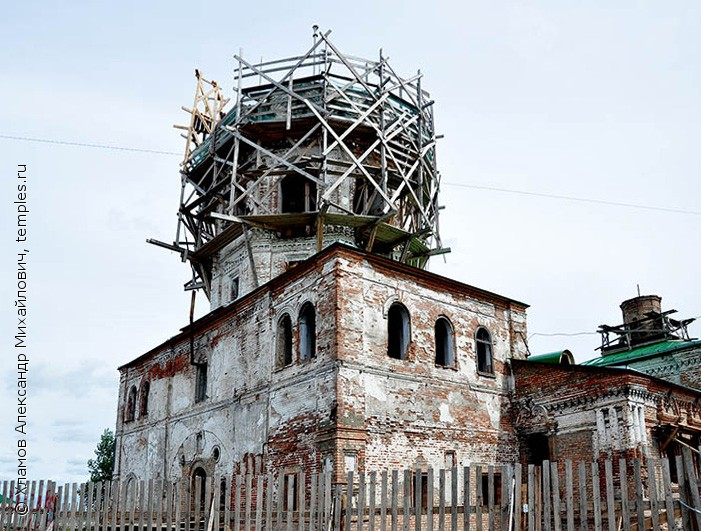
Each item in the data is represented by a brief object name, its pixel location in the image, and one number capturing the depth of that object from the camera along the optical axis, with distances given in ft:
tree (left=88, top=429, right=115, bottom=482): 129.70
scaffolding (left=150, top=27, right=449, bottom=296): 65.77
